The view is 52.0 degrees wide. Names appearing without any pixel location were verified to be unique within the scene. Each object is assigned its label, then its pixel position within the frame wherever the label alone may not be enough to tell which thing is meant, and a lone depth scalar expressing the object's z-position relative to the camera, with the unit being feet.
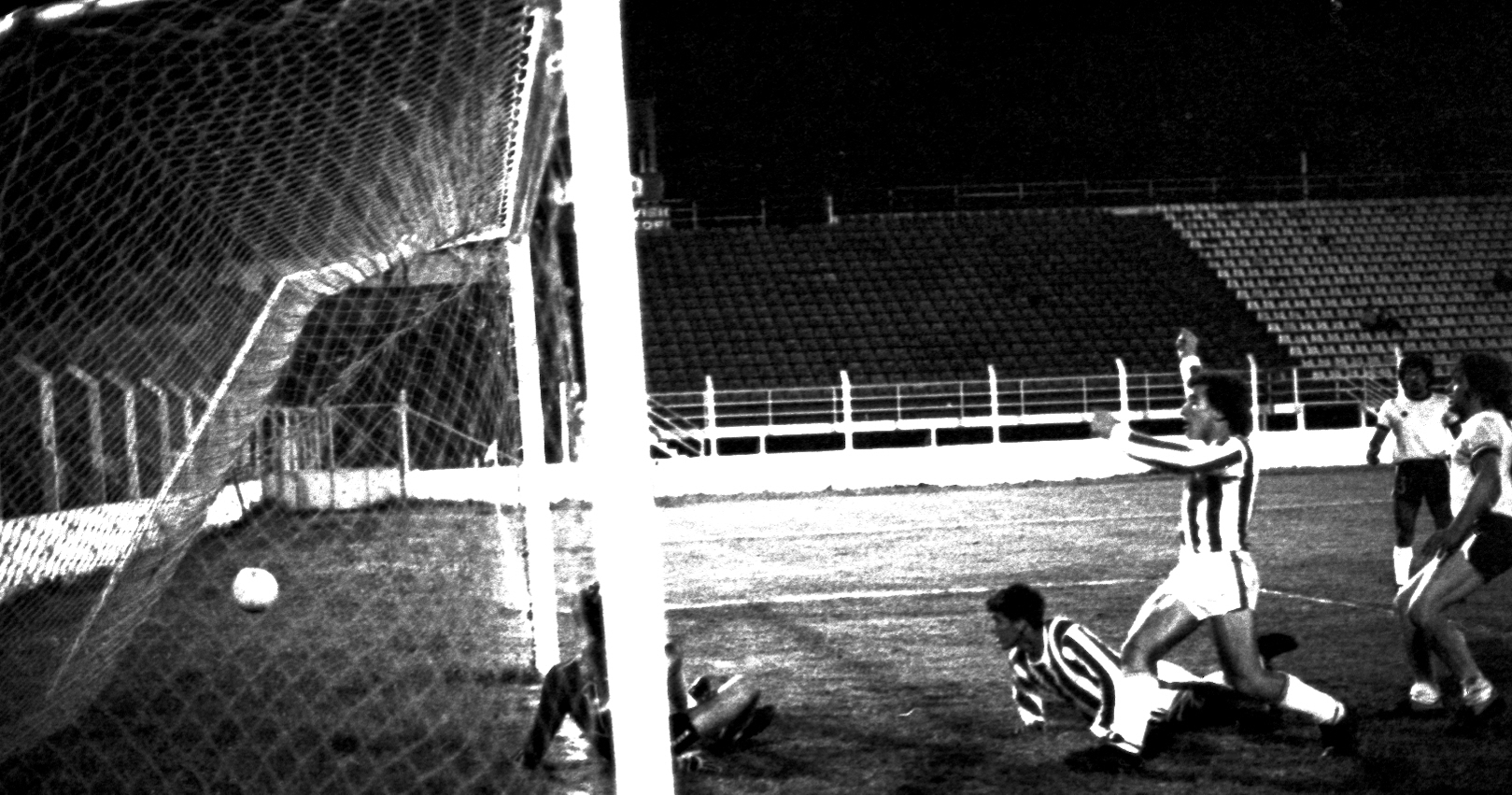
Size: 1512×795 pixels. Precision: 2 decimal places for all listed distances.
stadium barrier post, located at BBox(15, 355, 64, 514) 28.66
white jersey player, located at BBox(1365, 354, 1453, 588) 29.91
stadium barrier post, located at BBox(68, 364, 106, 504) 30.48
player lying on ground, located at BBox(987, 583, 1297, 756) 16.80
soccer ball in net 28.32
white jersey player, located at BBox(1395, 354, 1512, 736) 17.78
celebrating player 16.28
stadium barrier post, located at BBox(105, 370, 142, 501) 29.47
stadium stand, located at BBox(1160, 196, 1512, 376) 95.25
